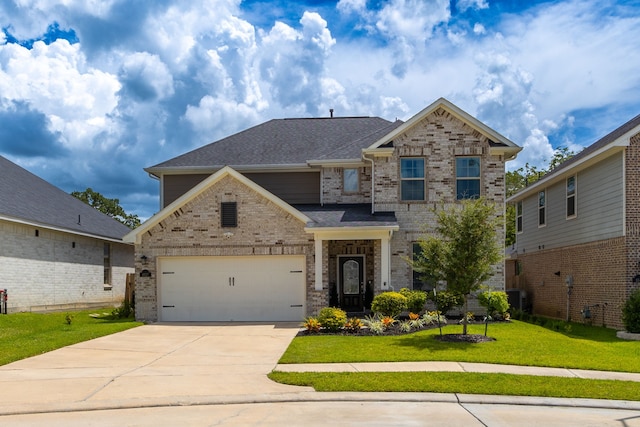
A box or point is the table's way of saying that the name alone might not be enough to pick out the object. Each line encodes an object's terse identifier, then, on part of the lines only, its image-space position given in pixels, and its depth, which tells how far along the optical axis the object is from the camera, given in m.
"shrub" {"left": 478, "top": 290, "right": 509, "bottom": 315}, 19.70
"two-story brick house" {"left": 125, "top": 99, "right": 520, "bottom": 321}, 20.73
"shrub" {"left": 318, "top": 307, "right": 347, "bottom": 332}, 16.88
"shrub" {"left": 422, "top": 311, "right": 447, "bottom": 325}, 18.38
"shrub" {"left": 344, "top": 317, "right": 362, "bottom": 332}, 16.88
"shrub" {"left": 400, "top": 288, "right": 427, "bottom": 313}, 19.59
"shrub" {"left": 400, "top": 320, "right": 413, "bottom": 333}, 16.95
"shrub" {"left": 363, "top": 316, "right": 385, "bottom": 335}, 16.56
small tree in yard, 15.26
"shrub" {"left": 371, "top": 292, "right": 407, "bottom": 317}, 18.80
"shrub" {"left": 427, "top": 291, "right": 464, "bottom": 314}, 19.27
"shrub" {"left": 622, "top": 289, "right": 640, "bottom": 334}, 16.55
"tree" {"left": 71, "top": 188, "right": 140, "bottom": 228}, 62.09
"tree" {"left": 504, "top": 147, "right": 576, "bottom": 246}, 43.53
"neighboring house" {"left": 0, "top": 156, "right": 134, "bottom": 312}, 22.17
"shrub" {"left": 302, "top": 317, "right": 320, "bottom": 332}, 16.91
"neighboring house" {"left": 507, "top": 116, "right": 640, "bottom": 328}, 18.11
